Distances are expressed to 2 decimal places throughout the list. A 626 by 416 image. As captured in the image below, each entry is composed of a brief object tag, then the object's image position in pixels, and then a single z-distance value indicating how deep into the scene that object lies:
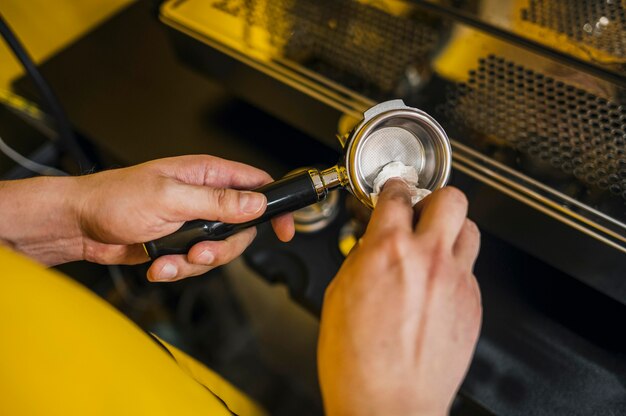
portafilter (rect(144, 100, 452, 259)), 0.52
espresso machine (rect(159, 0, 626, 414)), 0.61
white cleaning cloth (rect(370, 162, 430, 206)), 0.52
